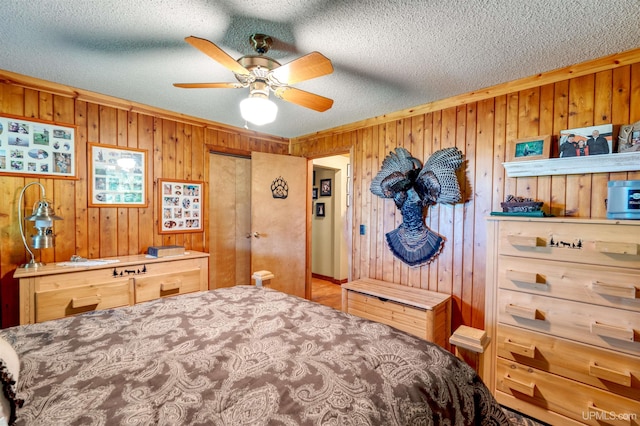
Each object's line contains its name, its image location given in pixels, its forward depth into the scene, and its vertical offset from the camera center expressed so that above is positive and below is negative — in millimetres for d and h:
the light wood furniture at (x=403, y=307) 2359 -873
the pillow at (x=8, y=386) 747 -507
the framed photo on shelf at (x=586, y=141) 1863 +452
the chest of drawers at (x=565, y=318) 1580 -651
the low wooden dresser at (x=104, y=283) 2047 -637
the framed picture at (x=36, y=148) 2271 +462
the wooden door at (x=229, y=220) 3609 -186
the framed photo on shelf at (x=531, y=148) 2055 +443
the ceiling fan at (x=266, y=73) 1492 +754
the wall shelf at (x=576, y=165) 1768 +295
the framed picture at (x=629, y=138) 1747 +441
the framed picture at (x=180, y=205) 3084 +4
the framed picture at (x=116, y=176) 2668 +277
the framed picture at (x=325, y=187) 5388 +363
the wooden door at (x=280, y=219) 3684 -164
